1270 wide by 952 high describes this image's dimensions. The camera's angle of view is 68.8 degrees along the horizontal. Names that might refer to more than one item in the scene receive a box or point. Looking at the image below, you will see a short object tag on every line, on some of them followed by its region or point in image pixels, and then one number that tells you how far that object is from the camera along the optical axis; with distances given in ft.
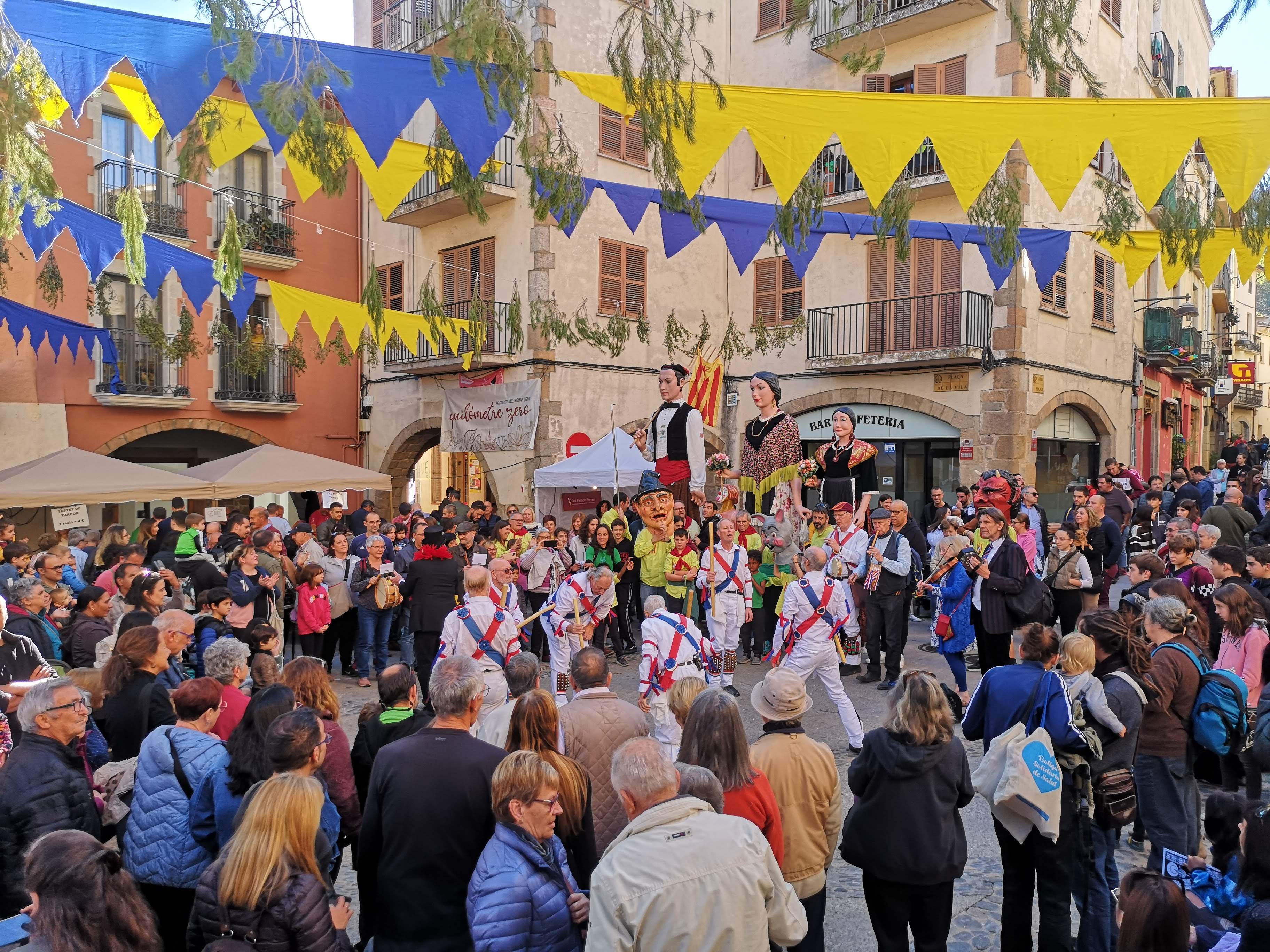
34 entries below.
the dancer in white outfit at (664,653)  20.38
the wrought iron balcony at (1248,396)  130.52
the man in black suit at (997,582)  24.91
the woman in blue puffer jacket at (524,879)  9.49
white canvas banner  61.62
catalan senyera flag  48.24
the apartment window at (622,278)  63.21
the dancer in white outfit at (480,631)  21.95
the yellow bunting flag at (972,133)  19.10
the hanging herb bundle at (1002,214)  24.03
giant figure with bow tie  26.55
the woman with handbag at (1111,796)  13.09
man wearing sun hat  11.57
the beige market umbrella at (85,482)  38.29
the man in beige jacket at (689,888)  8.25
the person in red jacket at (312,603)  29.86
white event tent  47.96
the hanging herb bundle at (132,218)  21.08
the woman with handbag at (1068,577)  28.32
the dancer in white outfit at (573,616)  24.79
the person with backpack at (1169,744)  15.03
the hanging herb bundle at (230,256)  21.95
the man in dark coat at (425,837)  10.33
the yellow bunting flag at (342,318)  40.52
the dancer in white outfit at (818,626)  23.32
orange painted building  56.49
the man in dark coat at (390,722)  13.10
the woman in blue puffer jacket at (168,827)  11.24
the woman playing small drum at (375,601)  30.66
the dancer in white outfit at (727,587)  28.27
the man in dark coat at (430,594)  28.48
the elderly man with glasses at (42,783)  10.93
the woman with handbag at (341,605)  31.27
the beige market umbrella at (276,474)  43.27
